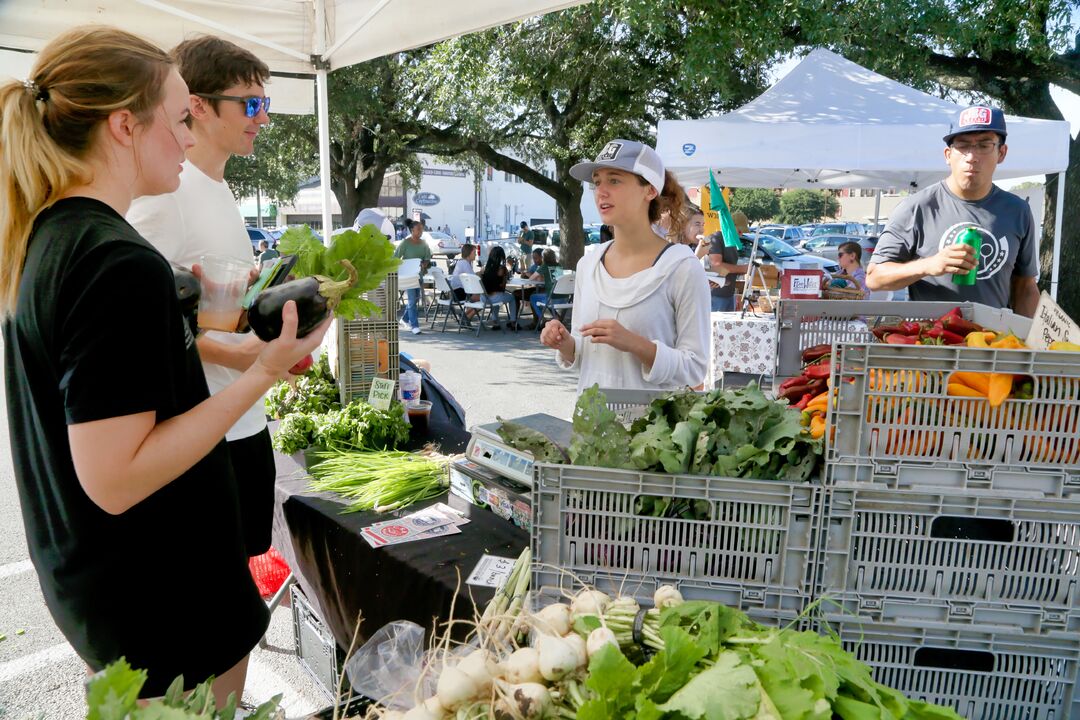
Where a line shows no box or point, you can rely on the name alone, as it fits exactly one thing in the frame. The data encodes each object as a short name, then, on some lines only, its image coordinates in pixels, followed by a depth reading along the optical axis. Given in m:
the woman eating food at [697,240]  9.97
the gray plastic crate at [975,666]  1.40
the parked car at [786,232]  31.38
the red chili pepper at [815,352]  2.18
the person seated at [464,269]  13.16
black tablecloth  1.97
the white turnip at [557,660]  1.20
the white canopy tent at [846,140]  7.45
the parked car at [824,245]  25.85
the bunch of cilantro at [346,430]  3.06
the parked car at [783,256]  18.79
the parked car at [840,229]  31.13
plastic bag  1.38
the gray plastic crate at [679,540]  1.43
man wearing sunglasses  2.13
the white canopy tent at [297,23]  4.16
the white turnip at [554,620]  1.31
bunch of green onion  2.47
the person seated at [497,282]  12.59
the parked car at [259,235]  27.05
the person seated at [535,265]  14.33
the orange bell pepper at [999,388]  1.35
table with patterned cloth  7.41
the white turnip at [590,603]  1.34
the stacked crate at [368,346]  3.47
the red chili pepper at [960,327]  2.01
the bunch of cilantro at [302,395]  3.45
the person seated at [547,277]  12.98
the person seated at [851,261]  9.67
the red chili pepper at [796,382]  1.99
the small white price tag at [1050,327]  1.53
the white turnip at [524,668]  1.22
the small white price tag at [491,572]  1.87
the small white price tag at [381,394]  3.23
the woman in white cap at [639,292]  2.67
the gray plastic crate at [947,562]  1.38
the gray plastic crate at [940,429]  1.37
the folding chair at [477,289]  12.67
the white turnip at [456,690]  1.21
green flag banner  8.48
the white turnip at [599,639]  1.21
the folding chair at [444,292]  13.29
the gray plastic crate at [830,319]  2.53
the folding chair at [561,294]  12.12
